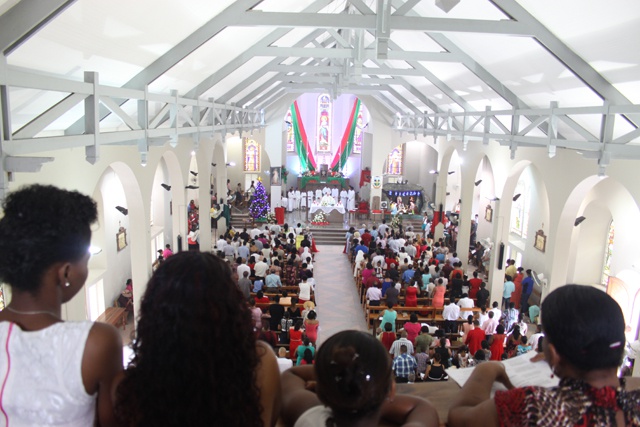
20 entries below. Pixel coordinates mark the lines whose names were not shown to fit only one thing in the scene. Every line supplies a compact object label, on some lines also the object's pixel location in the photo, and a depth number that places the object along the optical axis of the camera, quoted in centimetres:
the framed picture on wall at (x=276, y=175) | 2119
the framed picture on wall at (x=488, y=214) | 1688
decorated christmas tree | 2031
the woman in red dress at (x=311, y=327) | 849
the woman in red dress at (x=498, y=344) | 814
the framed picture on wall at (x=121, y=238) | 1203
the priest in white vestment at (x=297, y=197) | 2267
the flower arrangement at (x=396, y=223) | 1889
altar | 2000
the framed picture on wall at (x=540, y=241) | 1341
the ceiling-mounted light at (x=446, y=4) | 520
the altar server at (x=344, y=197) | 2220
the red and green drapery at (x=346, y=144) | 2392
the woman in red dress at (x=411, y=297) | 1032
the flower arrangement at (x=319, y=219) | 1964
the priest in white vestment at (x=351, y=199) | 2222
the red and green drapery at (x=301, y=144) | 2353
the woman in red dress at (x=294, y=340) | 823
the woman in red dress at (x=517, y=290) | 1215
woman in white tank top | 147
